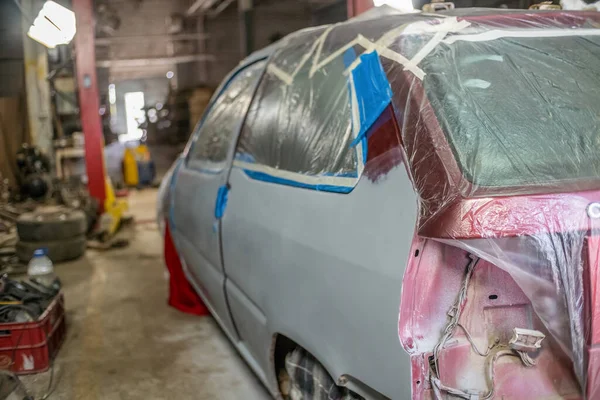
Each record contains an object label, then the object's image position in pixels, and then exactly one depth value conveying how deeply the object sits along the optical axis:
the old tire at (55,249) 5.91
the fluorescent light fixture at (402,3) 3.63
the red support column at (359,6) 6.15
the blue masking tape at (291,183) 1.75
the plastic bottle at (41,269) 3.93
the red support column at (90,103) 7.87
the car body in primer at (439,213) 1.38
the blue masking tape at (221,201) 2.73
